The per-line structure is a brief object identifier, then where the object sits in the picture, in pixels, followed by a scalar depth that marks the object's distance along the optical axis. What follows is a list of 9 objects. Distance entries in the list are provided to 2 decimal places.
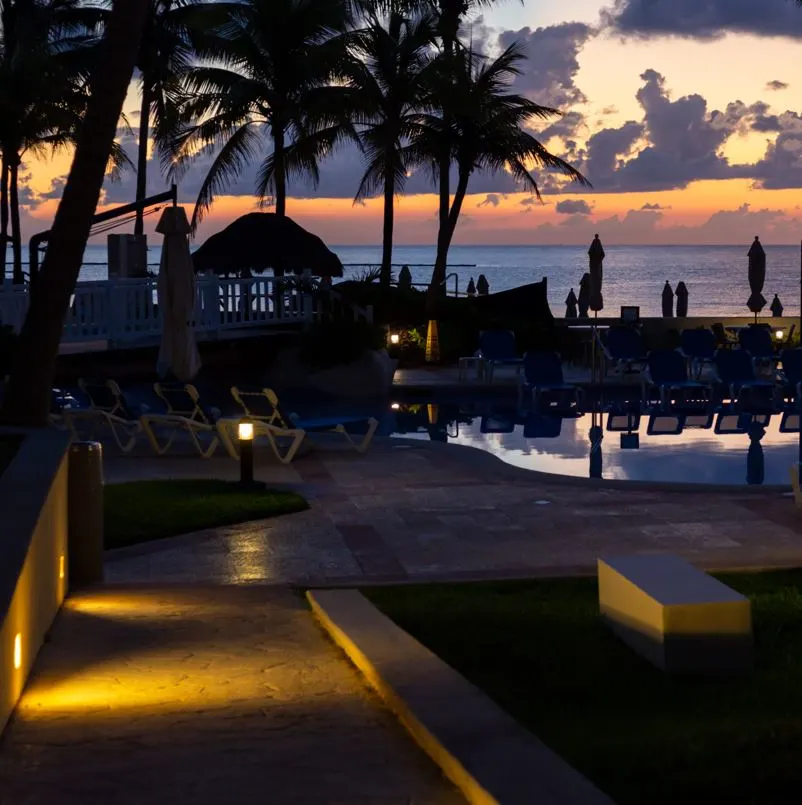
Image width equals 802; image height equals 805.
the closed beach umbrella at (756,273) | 26.14
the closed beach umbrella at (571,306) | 37.59
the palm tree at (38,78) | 27.23
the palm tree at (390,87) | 27.14
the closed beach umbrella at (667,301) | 34.72
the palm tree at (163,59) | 30.11
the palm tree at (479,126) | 26.83
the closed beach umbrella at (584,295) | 35.41
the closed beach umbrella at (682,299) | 34.62
